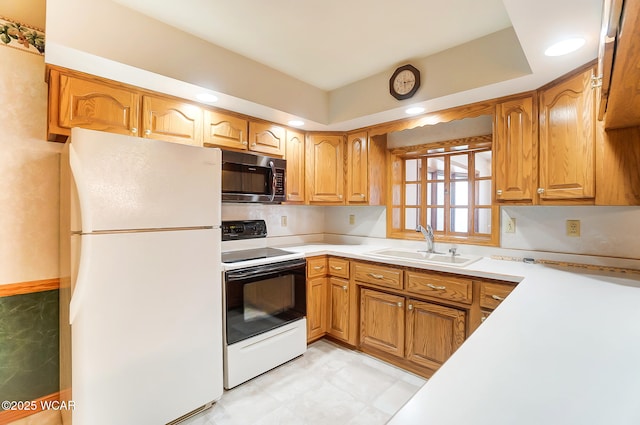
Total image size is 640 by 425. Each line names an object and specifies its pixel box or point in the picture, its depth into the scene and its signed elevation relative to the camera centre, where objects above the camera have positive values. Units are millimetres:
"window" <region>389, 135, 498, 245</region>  2559 +232
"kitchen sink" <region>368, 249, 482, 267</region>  2254 -370
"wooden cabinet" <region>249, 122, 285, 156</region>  2531 +709
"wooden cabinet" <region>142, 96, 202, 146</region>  1952 +682
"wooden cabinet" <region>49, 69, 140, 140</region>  1642 +674
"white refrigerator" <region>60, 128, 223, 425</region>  1410 -374
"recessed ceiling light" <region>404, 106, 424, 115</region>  2356 +894
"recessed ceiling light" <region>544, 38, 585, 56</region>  1420 +878
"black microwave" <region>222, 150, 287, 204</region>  2289 +318
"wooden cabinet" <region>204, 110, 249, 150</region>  2246 +697
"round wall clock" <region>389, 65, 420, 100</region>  2213 +1071
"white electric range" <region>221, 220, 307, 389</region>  2016 -748
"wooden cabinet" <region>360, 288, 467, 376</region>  2031 -904
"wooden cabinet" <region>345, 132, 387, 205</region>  2887 +478
